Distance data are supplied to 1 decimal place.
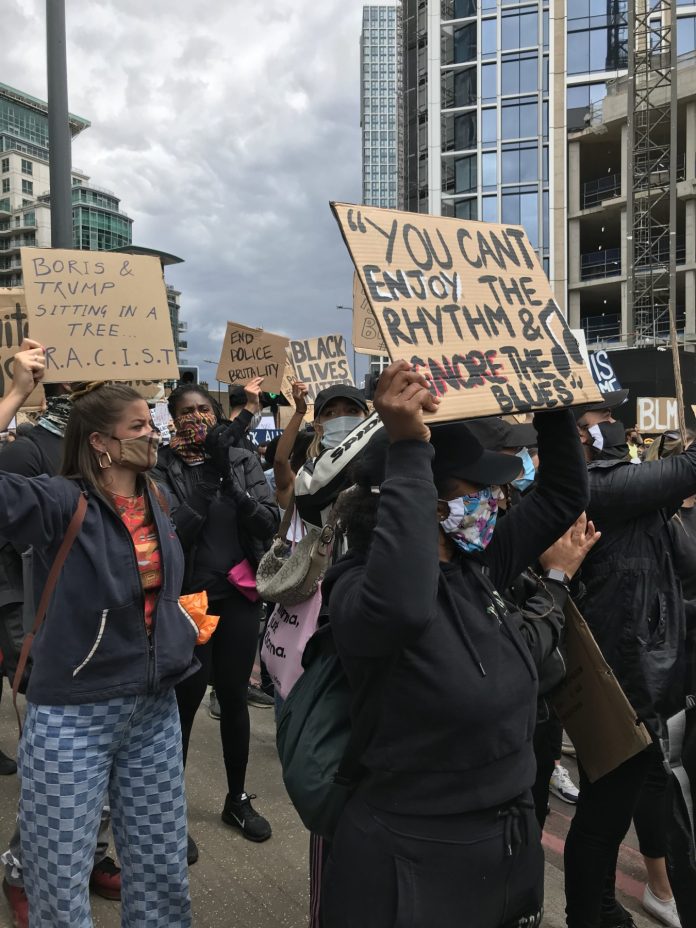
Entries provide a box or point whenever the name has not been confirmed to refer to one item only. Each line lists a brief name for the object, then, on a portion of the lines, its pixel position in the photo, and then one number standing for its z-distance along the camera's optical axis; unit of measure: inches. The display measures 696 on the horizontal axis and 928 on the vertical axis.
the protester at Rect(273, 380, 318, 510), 172.4
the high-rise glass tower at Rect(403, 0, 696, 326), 1845.5
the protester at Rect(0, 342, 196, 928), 90.2
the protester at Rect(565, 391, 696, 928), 106.5
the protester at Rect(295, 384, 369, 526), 97.3
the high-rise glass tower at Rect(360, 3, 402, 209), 5339.6
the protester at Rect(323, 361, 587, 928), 61.6
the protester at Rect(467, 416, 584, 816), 86.3
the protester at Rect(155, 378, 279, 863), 142.7
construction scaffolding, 1521.9
